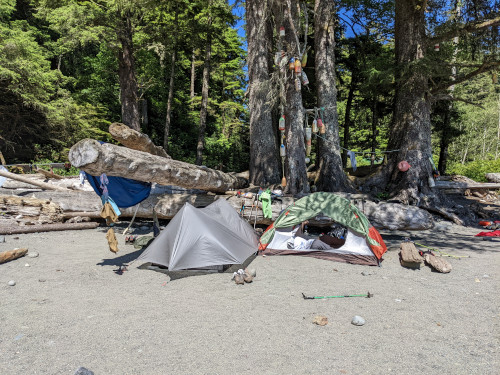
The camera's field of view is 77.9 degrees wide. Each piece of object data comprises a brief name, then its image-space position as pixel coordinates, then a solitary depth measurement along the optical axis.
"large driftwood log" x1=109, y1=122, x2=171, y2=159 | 7.36
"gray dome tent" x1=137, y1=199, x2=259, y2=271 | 5.62
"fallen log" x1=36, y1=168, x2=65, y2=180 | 10.78
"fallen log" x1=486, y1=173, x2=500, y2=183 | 15.96
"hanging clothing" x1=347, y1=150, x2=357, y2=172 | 10.94
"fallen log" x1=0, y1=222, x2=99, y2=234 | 8.30
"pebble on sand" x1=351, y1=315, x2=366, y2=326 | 3.75
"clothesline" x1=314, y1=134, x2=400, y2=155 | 10.44
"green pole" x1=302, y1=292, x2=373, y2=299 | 4.54
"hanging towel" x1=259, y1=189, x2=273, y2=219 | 8.26
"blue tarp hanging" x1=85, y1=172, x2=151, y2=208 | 6.86
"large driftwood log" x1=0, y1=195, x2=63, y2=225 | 9.16
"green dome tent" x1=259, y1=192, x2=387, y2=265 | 6.24
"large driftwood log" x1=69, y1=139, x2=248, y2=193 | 5.80
